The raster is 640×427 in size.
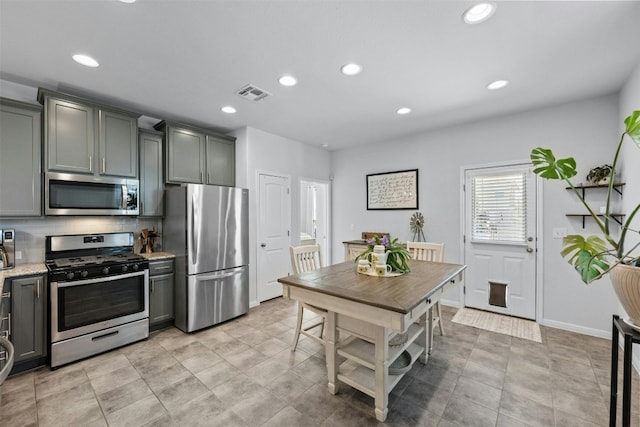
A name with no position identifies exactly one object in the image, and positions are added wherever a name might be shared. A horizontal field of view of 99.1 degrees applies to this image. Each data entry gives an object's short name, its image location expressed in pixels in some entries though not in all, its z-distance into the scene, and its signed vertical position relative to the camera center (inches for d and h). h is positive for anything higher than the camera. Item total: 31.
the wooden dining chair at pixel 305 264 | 101.8 -21.4
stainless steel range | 97.7 -31.7
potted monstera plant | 51.7 -10.3
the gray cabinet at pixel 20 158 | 96.6 +20.3
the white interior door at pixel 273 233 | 165.8 -12.4
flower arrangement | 95.6 -15.2
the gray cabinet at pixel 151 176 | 131.8 +18.8
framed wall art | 174.4 +15.5
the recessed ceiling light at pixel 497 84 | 105.2 +50.7
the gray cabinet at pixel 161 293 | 124.1 -36.7
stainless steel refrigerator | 125.3 -18.0
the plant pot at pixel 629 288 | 50.8 -14.5
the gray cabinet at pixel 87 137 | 104.3 +31.9
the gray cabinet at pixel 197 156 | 138.7 +31.7
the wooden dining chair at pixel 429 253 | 117.9 -18.5
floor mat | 122.3 -53.7
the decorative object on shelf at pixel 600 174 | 114.3 +16.1
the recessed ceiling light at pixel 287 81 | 102.2 +50.7
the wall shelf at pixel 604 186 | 107.4 +11.0
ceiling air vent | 109.9 +50.5
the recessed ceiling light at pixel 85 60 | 87.6 +50.7
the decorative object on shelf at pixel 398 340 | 83.7 -40.0
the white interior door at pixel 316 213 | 216.7 +0.2
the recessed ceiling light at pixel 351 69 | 93.3 +50.6
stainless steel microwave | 105.8 +8.0
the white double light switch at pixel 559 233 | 126.6 -9.5
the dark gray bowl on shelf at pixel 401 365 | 80.7 -47.8
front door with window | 135.6 -14.0
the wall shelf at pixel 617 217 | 108.7 -1.9
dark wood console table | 51.3 -29.0
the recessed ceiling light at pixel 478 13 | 67.4 +51.1
